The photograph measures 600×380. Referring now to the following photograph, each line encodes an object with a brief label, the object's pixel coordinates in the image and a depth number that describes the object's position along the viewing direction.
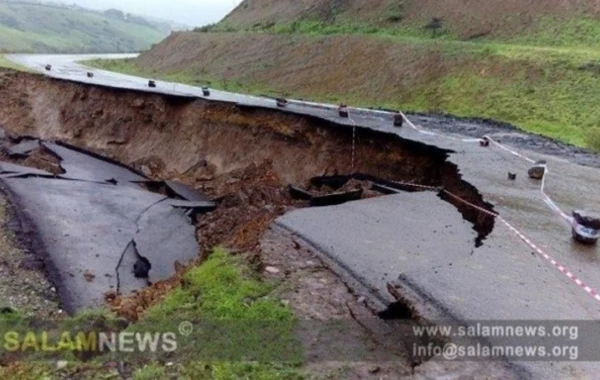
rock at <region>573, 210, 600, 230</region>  6.88
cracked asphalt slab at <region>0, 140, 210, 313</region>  8.20
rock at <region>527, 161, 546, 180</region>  9.76
